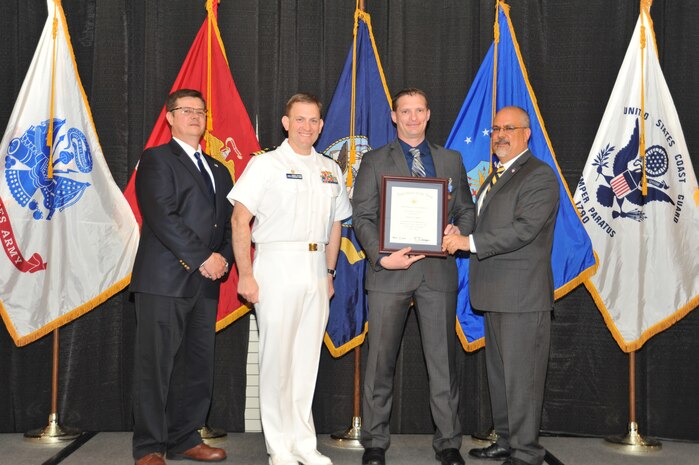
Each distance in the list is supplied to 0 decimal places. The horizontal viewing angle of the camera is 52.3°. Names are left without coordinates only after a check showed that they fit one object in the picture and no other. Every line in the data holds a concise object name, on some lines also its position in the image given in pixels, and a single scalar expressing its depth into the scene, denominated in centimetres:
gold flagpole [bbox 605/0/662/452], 429
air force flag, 423
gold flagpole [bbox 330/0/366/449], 428
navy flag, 429
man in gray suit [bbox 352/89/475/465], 370
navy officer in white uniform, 354
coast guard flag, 430
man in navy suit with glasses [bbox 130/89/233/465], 361
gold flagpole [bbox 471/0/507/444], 434
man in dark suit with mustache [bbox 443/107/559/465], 359
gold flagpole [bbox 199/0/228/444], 427
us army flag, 412
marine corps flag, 429
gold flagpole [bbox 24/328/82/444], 423
